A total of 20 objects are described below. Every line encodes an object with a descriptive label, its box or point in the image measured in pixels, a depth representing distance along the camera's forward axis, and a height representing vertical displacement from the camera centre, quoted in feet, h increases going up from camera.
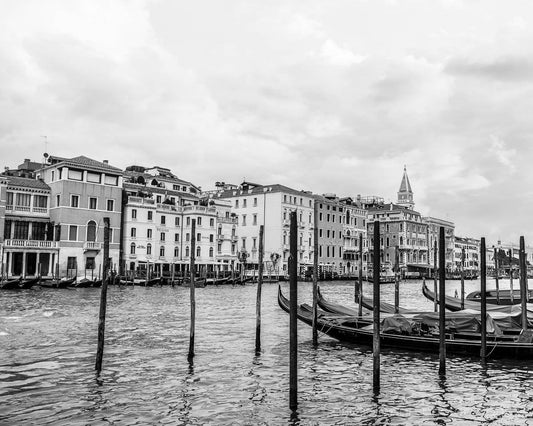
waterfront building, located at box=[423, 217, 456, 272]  269.44 +15.73
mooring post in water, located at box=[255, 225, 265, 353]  40.41 -4.07
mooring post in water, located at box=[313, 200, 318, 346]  43.18 -2.62
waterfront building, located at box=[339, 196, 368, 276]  210.18 +13.32
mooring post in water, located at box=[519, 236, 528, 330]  39.96 -1.01
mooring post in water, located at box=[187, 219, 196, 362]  37.50 -3.25
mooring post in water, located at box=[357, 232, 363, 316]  52.70 -3.08
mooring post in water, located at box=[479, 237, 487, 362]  36.45 -3.17
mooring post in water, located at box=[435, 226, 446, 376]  32.96 -2.34
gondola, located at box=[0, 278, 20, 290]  98.22 -4.14
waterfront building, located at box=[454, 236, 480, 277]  311.27 +8.46
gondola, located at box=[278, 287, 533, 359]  38.04 -4.94
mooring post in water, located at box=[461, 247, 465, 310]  67.13 -4.12
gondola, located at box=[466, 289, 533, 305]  99.96 -5.11
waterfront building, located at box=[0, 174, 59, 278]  111.55 +6.49
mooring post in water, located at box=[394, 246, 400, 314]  53.98 -2.81
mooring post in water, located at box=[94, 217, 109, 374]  32.04 -3.04
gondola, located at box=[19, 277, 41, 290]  99.71 -3.91
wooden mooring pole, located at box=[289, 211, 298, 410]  25.09 -3.16
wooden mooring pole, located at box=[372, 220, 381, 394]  29.53 -2.78
